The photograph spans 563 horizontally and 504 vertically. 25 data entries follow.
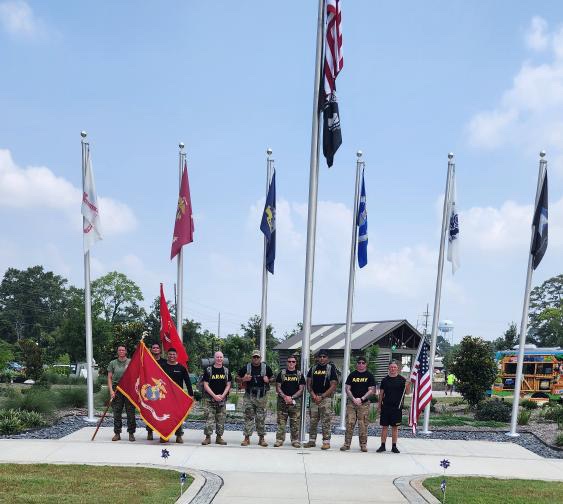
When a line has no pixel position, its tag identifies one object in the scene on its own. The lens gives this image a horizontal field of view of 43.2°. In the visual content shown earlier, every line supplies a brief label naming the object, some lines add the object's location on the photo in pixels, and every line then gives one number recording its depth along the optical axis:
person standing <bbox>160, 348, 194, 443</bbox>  12.88
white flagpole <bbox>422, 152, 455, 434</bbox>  15.53
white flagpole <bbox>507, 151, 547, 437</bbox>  15.77
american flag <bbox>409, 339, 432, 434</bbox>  14.38
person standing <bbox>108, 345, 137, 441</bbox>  12.88
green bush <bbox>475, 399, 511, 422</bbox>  19.03
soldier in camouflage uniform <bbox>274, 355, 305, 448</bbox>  12.62
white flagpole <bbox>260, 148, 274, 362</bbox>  16.03
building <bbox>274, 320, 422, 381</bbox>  41.66
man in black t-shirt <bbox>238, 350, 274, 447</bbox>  12.58
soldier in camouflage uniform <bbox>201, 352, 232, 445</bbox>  12.52
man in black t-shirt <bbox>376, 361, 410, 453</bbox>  12.56
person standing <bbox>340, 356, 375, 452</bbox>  12.49
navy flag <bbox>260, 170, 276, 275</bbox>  15.86
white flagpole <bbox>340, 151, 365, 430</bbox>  16.05
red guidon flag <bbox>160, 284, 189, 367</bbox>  15.24
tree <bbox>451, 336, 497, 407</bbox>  23.86
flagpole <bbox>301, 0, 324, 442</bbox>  13.22
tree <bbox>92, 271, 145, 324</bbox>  70.56
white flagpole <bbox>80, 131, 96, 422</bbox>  15.25
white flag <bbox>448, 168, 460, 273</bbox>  15.88
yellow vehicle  30.53
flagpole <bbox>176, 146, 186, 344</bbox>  15.73
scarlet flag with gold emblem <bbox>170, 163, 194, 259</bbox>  15.93
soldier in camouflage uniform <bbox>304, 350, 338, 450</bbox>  12.58
